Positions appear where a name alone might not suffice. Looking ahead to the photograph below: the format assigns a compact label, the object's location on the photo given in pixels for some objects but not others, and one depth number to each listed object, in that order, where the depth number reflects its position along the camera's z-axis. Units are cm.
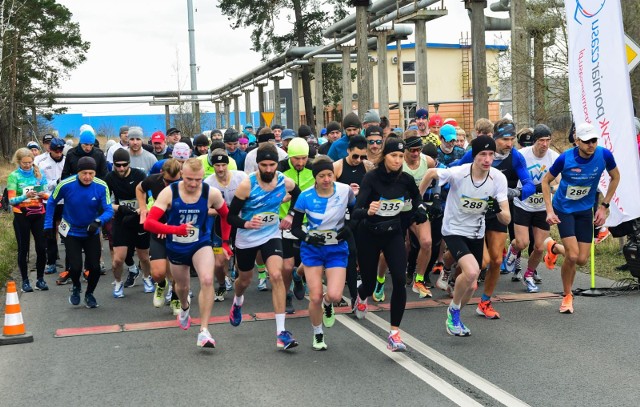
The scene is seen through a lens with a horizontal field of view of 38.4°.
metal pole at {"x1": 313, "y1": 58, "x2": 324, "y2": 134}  3981
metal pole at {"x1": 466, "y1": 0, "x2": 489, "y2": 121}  1858
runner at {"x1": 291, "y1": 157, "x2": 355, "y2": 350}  852
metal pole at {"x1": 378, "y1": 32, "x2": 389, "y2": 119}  2878
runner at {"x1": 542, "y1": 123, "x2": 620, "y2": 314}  1012
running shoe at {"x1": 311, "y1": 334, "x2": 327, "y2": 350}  858
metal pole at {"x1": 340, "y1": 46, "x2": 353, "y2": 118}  3319
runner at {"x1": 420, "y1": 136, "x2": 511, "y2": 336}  911
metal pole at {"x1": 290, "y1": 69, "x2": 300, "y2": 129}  4540
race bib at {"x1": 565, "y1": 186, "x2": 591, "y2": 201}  1019
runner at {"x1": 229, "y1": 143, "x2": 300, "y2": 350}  897
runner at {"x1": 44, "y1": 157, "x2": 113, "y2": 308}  1127
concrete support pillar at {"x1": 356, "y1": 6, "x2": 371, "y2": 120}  2203
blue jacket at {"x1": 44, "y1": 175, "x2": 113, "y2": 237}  1127
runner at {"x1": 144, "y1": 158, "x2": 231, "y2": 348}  879
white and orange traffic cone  925
